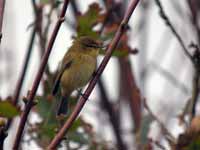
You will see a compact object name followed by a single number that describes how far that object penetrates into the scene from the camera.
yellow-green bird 5.90
